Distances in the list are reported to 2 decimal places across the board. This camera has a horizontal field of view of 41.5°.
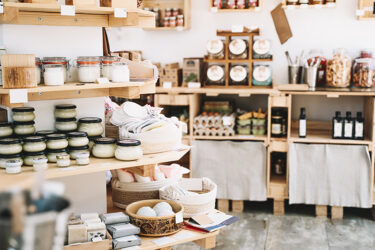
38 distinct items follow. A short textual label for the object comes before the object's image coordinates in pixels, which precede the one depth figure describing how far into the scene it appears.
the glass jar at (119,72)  2.58
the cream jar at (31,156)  2.47
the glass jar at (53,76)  2.41
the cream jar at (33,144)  2.45
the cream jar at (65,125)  2.68
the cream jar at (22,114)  2.52
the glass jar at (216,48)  4.70
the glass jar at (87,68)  2.56
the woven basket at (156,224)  2.62
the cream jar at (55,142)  2.51
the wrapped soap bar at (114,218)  2.64
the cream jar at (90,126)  2.73
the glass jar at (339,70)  4.64
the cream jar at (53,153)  2.52
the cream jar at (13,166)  2.36
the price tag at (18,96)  2.22
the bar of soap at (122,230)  2.54
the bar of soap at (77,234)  2.41
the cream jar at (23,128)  2.54
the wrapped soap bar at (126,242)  2.49
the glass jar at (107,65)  2.64
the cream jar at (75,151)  2.56
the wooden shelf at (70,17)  2.32
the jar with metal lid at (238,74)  4.77
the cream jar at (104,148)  2.62
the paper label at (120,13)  2.57
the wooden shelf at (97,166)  2.35
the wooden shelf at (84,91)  2.29
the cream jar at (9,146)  2.42
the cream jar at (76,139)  2.57
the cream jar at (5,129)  2.50
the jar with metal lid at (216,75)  4.82
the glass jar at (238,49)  4.69
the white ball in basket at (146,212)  2.65
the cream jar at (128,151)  2.55
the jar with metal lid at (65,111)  2.68
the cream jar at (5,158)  2.44
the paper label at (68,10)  2.39
